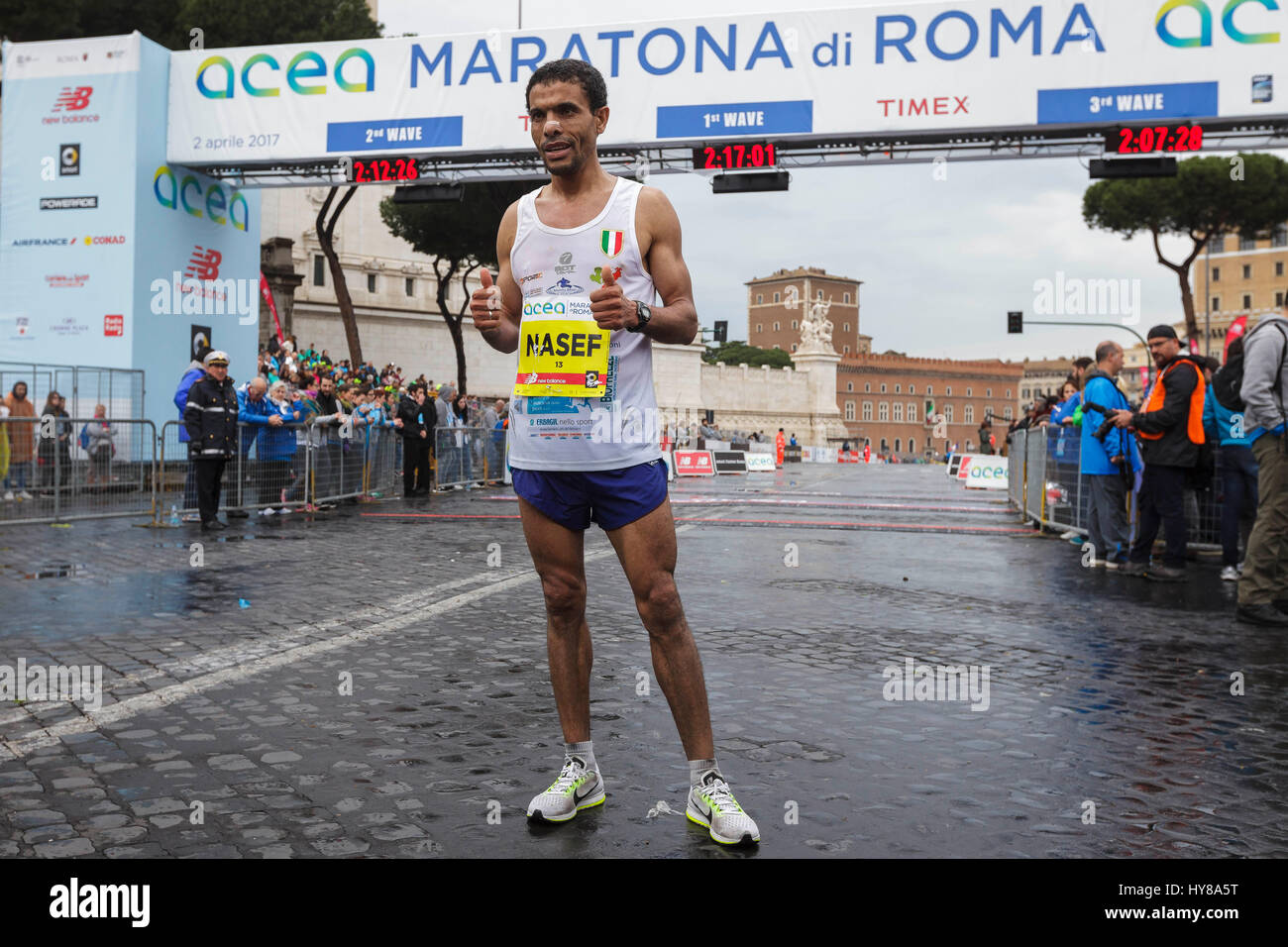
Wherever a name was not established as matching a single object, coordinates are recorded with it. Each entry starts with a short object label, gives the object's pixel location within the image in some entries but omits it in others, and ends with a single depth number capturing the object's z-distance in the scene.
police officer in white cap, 11.70
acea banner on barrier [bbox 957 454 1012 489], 27.88
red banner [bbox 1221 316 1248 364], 7.94
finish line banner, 17.36
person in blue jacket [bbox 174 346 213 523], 12.58
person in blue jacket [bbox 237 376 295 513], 13.02
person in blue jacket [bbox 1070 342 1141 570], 9.73
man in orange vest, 8.90
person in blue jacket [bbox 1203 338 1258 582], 8.77
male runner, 3.12
